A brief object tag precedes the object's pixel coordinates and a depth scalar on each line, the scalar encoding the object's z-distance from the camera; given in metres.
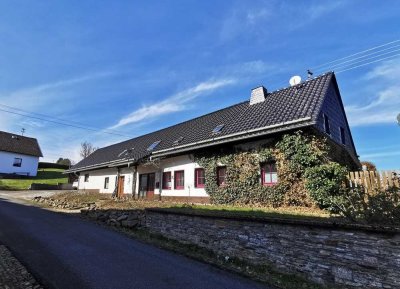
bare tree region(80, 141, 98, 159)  72.43
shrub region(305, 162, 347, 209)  11.78
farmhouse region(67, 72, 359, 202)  14.24
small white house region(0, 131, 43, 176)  48.88
